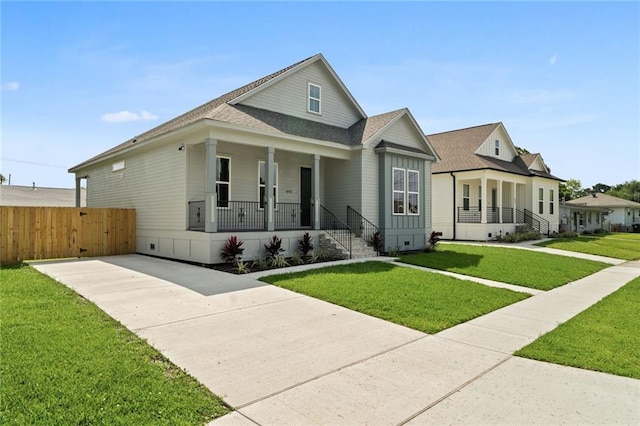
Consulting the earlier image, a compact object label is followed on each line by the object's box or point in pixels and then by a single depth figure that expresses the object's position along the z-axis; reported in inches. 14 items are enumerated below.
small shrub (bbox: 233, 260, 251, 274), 404.0
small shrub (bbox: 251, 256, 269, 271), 432.1
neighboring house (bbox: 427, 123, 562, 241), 909.2
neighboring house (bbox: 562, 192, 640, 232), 1587.1
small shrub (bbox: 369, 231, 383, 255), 578.9
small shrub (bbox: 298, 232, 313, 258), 514.3
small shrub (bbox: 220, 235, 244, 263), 435.2
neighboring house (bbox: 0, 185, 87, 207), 1215.5
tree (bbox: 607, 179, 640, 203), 3289.9
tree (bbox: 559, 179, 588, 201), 2586.9
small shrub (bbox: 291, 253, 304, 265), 470.6
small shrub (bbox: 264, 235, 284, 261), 476.7
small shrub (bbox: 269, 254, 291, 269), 445.7
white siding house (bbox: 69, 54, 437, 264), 482.3
